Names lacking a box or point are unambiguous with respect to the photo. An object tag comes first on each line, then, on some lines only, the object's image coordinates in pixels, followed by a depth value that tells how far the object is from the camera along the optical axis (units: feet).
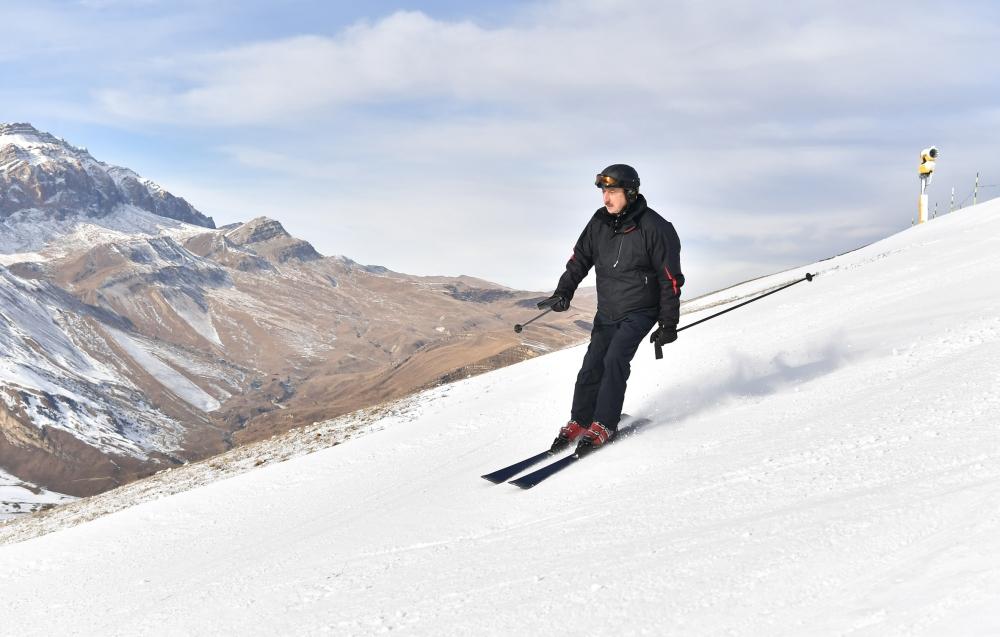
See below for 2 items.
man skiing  22.93
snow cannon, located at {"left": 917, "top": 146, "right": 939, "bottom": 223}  77.66
